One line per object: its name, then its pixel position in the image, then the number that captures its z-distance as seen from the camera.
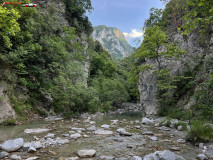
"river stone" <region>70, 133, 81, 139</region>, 6.31
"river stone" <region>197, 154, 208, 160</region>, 3.90
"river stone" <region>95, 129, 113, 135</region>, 7.29
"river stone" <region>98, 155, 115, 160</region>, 3.97
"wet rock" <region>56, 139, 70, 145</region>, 5.38
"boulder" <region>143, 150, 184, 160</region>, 3.66
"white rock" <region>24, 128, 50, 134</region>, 6.97
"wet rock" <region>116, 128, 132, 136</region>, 6.94
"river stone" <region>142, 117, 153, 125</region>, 10.42
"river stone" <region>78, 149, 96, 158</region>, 4.15
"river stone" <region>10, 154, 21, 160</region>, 3.83
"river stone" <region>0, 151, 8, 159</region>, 3.91
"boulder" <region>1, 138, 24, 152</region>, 4.36
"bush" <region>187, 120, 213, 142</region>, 5.18
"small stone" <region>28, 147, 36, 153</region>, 4.37
